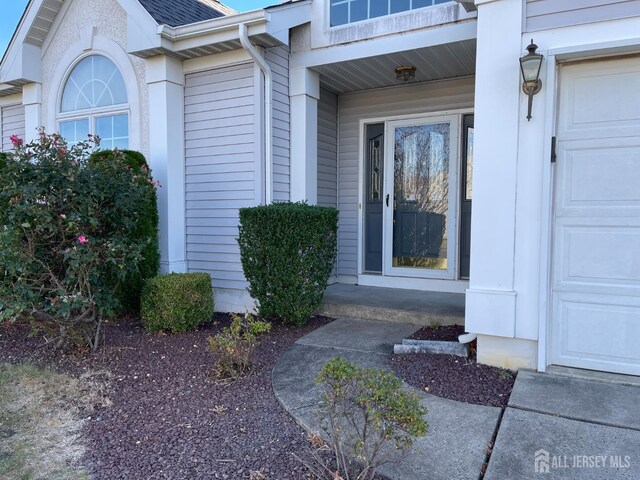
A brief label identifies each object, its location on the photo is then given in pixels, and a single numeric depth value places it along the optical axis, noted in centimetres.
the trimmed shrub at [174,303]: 445
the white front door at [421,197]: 562
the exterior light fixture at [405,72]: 521
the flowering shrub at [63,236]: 362
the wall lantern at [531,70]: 300
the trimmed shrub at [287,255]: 440
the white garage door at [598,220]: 303
